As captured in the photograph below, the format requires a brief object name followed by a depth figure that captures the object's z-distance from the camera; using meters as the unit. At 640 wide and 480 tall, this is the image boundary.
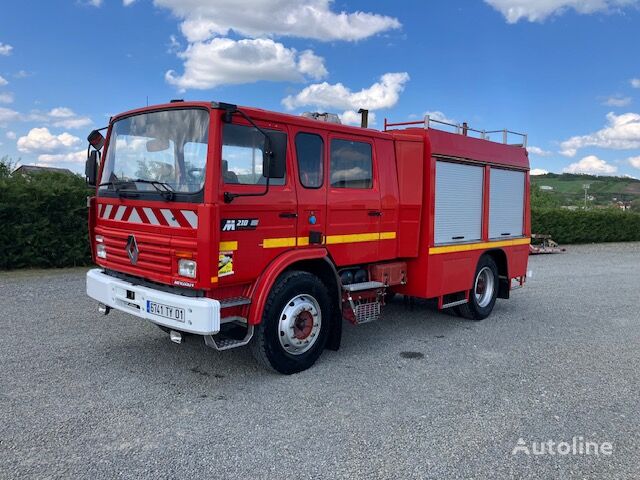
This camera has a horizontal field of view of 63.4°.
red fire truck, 4.43
